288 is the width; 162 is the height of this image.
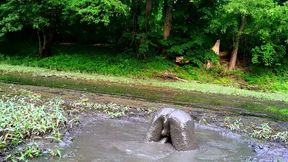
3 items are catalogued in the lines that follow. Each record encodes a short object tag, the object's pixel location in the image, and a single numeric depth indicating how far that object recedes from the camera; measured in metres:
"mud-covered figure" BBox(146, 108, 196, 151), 8.52
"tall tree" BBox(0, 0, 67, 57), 24.05
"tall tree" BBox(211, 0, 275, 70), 22.02
